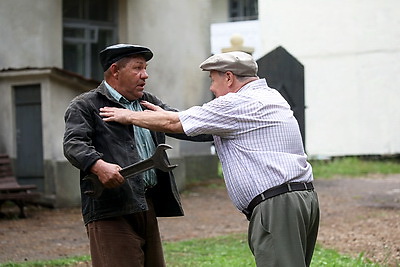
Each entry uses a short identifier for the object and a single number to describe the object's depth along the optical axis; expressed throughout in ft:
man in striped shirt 24.12
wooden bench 63.63
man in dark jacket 25.37
